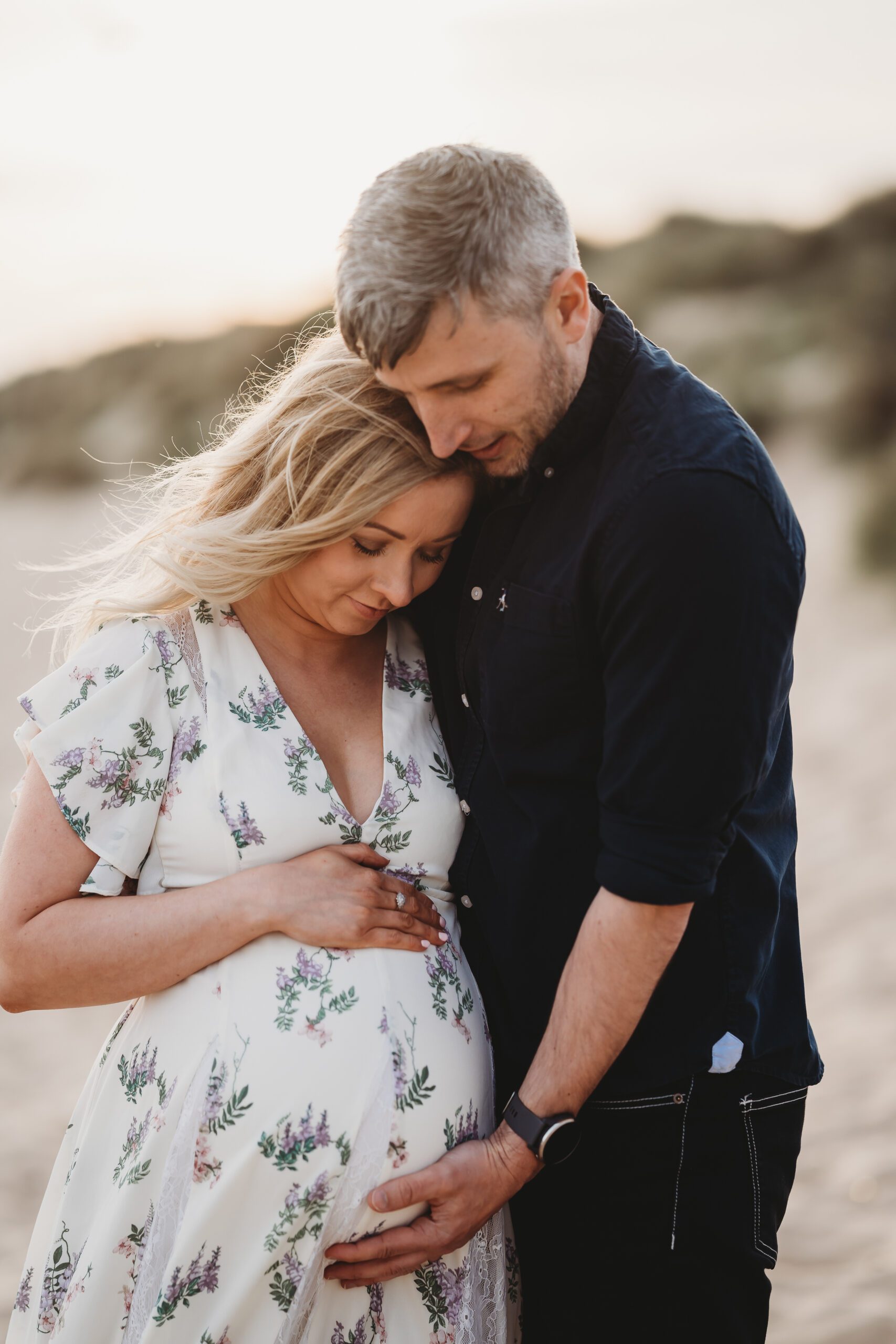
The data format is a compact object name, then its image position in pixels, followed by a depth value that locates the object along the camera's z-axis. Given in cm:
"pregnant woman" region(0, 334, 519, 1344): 164
